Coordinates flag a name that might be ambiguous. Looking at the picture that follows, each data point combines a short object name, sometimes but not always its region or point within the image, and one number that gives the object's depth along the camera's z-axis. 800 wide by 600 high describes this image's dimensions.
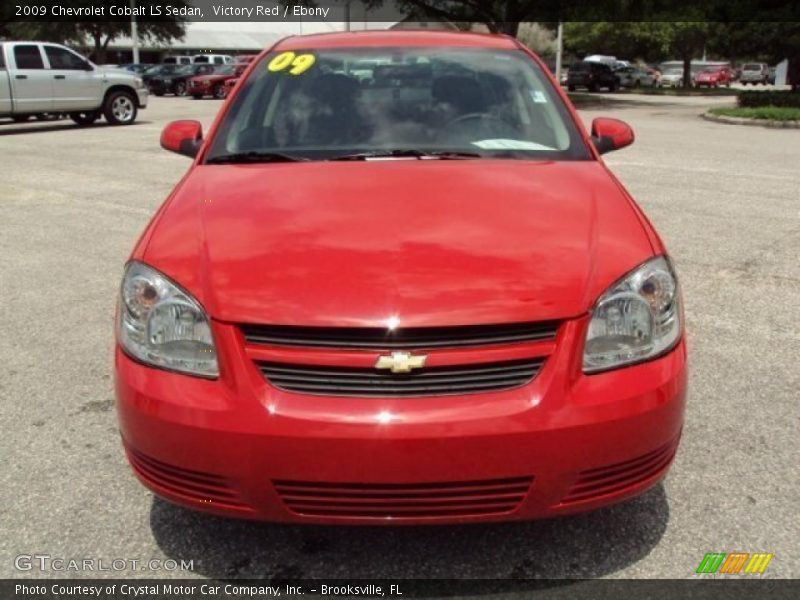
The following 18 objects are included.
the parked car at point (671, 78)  54.12
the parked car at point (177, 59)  44.32
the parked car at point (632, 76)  48.72
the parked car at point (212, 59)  41.49
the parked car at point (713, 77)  52.36
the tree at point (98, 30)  48.53
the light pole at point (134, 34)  44.28
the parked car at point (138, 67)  39.88
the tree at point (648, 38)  47.81
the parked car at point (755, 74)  60.34
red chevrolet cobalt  2.10
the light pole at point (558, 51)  43.53
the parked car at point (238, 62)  32.22
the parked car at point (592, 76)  43.62
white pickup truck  16.75
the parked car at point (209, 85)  32.25
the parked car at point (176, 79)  36.59
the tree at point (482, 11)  31.28
